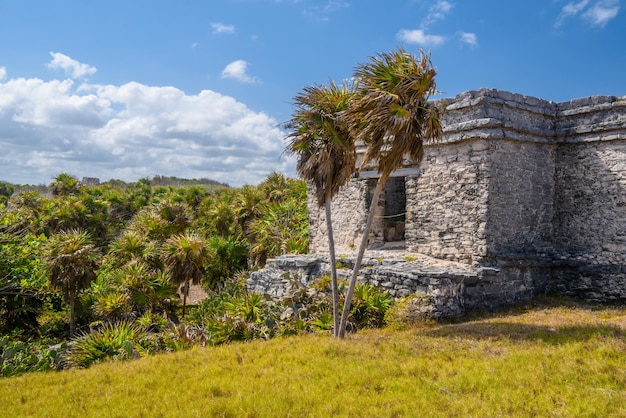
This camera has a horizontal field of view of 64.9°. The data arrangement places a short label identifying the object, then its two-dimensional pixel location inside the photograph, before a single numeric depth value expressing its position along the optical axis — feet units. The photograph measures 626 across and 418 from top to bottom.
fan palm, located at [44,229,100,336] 42.65
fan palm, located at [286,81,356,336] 28.04
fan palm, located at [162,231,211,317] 47.91
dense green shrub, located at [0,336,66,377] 26.33
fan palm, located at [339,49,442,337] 25.22
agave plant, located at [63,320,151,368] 28.34
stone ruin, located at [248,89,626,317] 33.78
